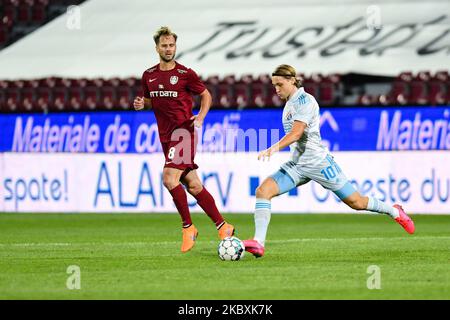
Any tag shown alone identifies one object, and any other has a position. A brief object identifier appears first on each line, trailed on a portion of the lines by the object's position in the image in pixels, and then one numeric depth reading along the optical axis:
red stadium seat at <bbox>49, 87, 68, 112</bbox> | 22.69
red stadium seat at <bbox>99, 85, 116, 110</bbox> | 22.58
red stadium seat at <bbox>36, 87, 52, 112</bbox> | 23.62
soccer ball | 10.52
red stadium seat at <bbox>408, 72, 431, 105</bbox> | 20.33
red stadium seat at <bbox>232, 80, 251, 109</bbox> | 21.83
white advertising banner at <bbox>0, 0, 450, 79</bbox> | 23.33
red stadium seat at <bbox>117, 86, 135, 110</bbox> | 22.21
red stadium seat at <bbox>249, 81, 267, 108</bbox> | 21.75
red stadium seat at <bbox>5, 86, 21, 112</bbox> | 23.86
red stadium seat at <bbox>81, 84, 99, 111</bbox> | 22.50
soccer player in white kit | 10.63
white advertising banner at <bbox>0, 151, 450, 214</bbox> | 17.58
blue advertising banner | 17.94
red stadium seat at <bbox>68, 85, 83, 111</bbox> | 23.06
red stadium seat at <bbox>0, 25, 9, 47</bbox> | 28.11
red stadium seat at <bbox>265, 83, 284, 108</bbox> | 20.61
